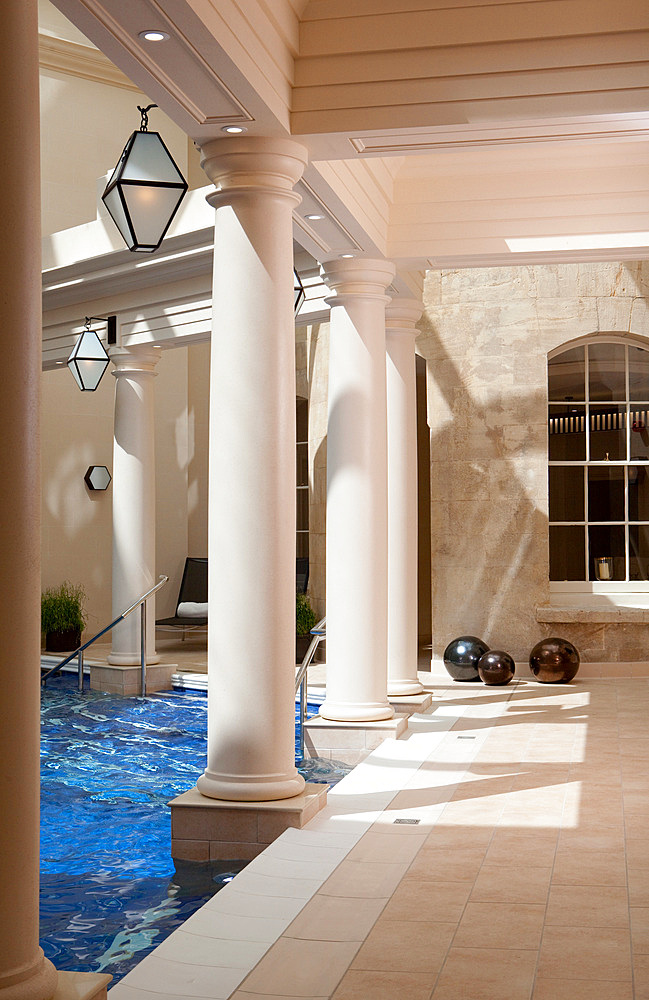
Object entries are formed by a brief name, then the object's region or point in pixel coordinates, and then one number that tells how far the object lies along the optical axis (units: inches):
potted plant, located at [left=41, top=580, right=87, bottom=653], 537.6
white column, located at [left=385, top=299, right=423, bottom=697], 349.4
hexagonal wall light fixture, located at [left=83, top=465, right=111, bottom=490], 590.2
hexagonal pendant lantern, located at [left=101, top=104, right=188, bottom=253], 185.8
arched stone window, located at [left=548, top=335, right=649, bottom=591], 461.1
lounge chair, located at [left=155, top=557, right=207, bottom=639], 557.3
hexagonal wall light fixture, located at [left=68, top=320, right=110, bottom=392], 392.5
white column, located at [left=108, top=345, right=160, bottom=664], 455.8
